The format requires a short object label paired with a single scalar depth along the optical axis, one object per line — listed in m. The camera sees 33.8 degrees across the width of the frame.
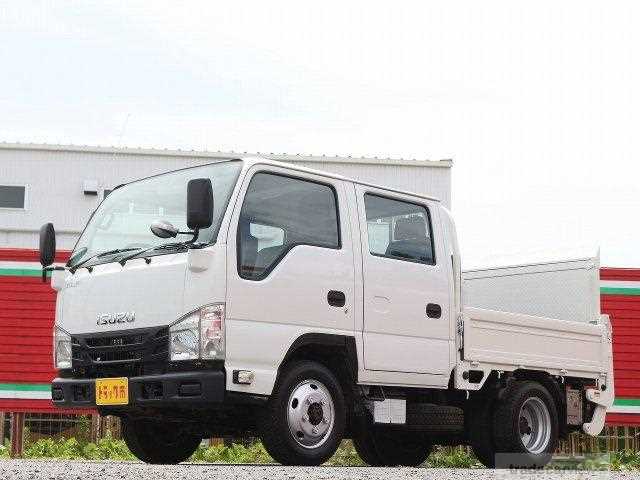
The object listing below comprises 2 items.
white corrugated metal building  23.92
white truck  7.38
